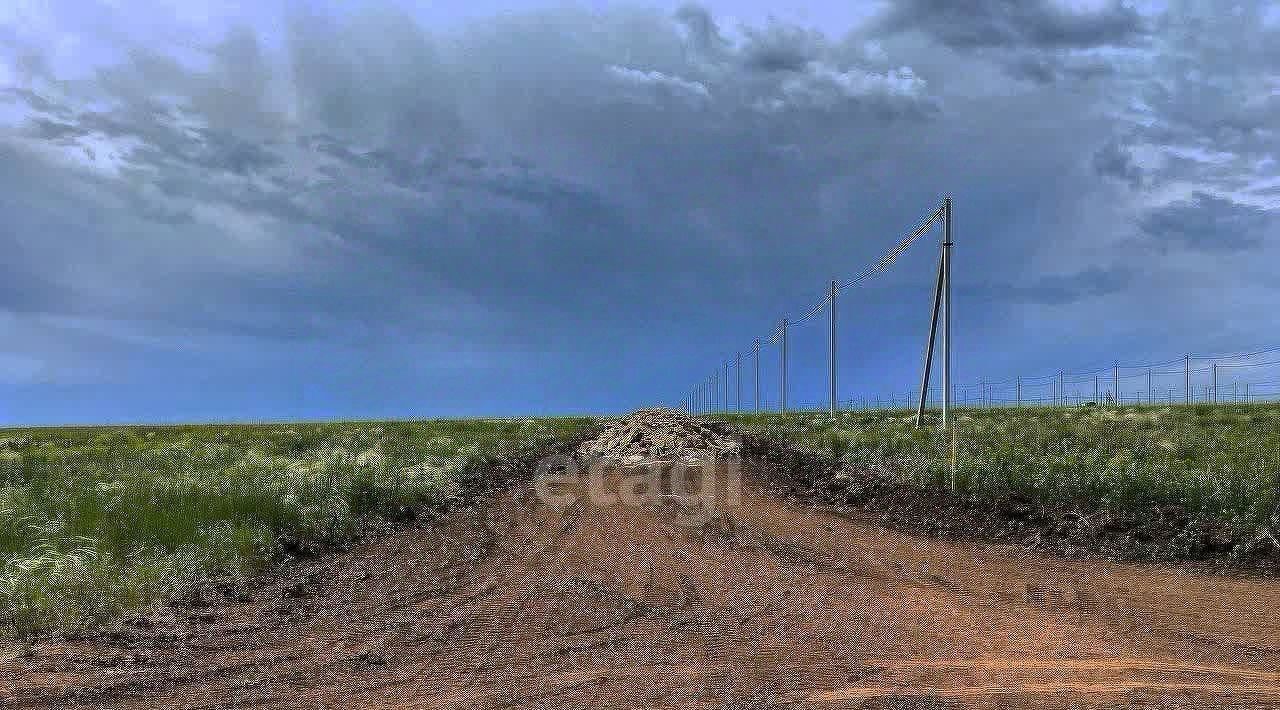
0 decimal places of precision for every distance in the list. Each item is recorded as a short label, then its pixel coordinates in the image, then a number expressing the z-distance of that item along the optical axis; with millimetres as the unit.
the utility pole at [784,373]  54784
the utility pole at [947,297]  22719
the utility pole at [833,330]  43178
